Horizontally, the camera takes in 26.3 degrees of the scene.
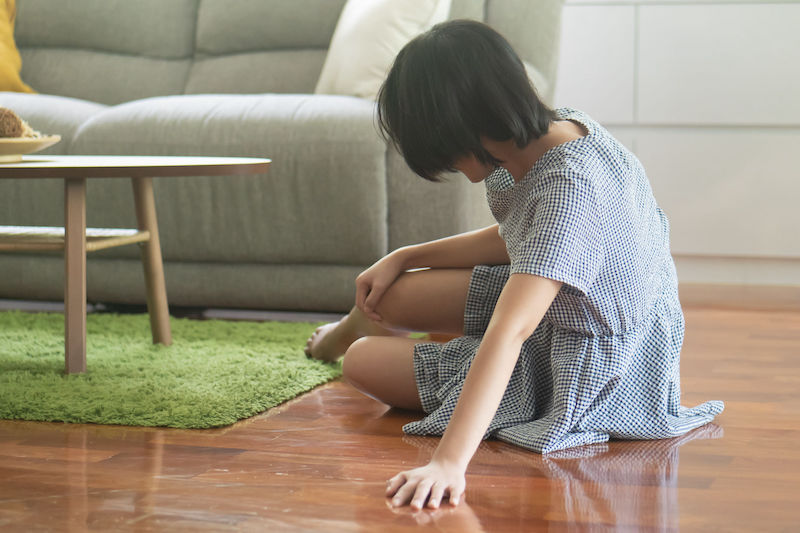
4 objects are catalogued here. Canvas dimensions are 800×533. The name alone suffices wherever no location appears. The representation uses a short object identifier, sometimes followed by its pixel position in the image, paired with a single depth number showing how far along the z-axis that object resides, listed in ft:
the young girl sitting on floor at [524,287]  8.62
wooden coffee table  10.39
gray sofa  12.73
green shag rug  9.95
